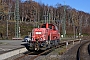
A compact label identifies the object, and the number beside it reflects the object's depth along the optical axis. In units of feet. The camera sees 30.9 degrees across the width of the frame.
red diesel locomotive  58.13
